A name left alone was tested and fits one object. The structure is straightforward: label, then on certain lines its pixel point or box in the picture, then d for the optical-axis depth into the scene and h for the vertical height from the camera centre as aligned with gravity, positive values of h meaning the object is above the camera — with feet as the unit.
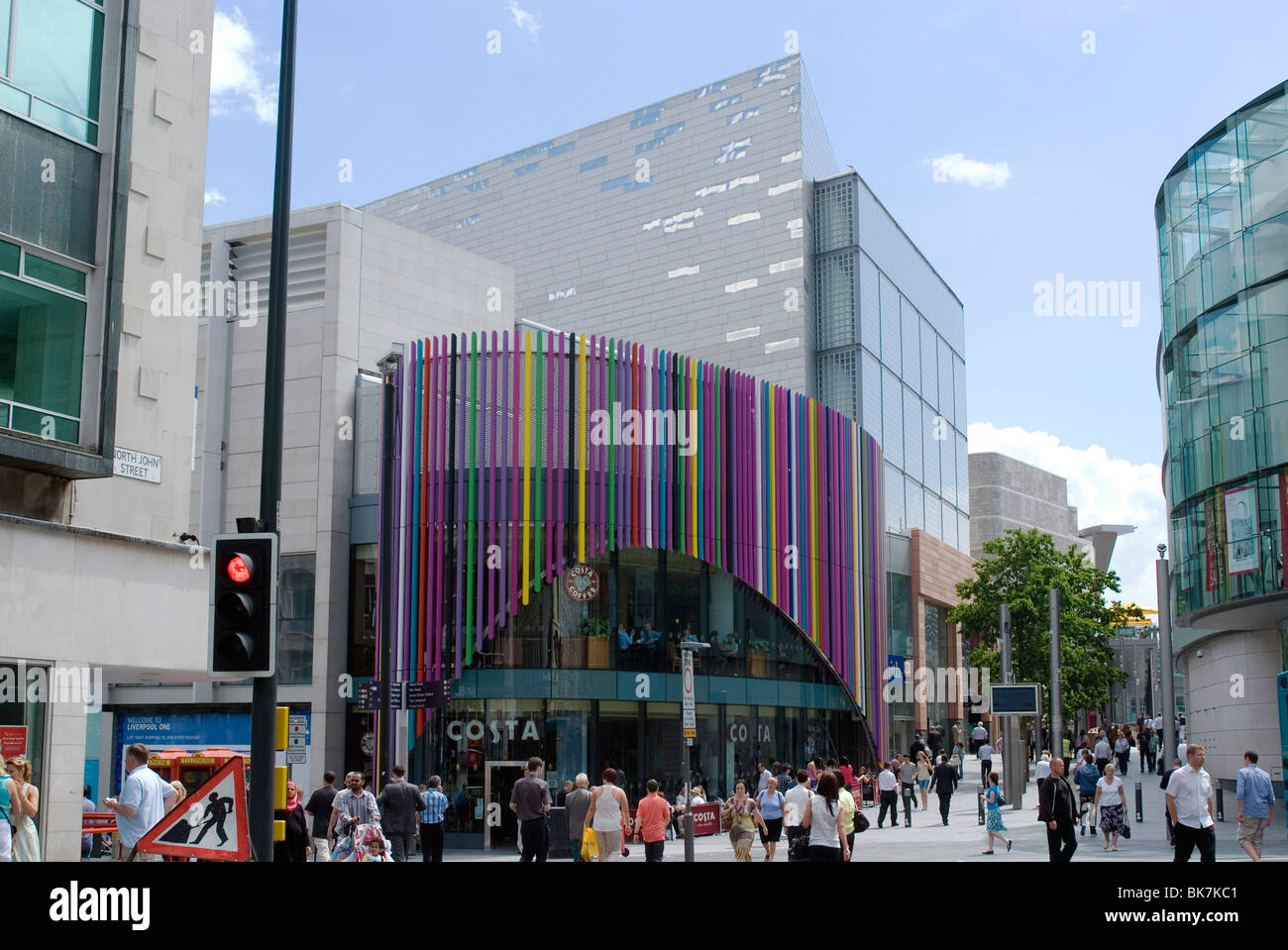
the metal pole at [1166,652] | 108.06 +2.89
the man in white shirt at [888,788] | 96.68 -7.23
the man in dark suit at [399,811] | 59.31 -5.50
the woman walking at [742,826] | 65.00 -6.71
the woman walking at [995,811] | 72.49 -6.71
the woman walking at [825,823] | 45.32 -4.63
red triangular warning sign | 33.81 -3.48
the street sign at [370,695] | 91.20 -0.68
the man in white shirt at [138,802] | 41.42 -3.60
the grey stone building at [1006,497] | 391.86 +55.98
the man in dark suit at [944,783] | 98.04 -7.01
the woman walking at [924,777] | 116.57 -7.74
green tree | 158.20 +8.91
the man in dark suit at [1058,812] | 56.59 -5.25
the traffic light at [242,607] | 32.48 +1.88
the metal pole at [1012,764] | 105.40 -6.03
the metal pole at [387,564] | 99.35 +9.33
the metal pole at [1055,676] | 112.27 +0.95
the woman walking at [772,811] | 73.00 -6.77
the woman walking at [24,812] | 40.47 -3.83
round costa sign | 102.53 +7.75
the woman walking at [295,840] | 51.06 -5.96
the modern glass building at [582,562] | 99.96 +9.64
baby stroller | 51.42 -6.11
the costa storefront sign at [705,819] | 80.18 -7.95
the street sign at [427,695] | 88.12 -0.64
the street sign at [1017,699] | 93.56 -0.86
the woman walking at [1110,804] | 72.18 -6.23
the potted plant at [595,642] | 102.32 +3.33
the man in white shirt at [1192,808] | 49.24 -4.40
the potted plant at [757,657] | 115.14 +2.53
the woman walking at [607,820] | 58.49 -5.78
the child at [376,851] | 51.57 -6.32
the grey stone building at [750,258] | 186.29 +62.96
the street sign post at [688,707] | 62.49 -1.00
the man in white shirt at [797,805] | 57.93 -5.19
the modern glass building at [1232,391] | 100.89 +23.30
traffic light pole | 33.65 +6.84
